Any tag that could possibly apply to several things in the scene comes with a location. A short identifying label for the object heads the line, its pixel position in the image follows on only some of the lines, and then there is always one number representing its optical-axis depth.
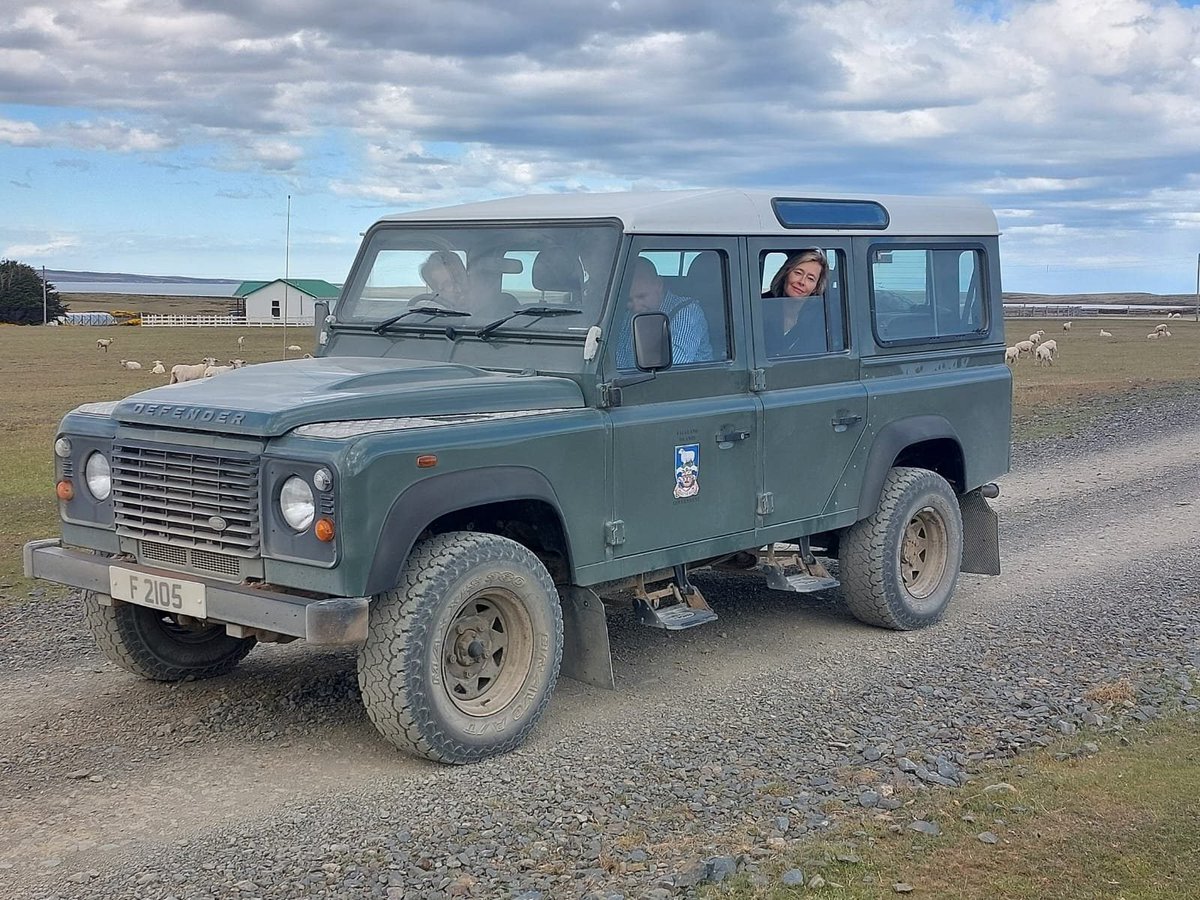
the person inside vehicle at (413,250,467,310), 7.06
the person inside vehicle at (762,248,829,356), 7.43
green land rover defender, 5.48
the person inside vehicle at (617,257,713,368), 6.54
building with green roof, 84.44
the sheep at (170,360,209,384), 30.08
